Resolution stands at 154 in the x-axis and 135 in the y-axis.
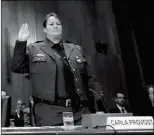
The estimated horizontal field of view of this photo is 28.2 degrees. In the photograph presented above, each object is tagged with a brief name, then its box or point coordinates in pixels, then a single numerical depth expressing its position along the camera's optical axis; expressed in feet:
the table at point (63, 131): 6.99
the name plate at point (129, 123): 7.56
